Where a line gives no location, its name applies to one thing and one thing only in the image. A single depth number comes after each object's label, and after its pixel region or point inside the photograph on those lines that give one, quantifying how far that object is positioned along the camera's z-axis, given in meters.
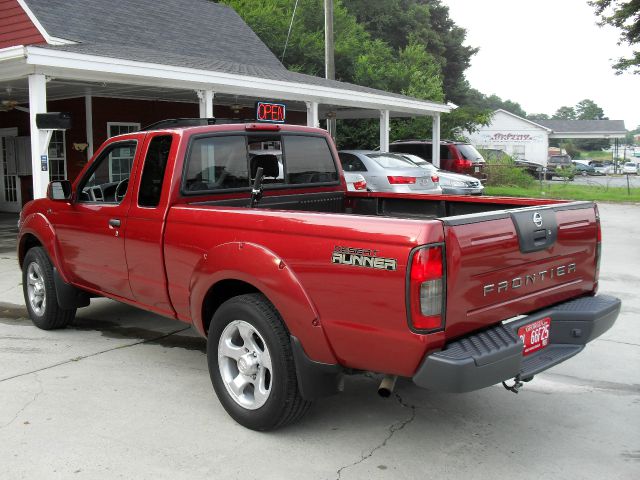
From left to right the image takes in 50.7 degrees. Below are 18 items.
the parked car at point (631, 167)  52.03
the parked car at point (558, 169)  31.12
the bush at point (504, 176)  25.81
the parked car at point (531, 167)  34.75
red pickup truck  3.24
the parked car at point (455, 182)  16.97
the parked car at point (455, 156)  21.73
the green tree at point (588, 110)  143.62
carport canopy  10.55
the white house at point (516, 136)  58.81
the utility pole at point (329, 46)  21.59
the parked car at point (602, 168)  53.13
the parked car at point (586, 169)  52.20
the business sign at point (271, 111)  13.08
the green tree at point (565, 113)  163.75
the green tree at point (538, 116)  149.38
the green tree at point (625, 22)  25.41
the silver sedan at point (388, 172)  14.38
